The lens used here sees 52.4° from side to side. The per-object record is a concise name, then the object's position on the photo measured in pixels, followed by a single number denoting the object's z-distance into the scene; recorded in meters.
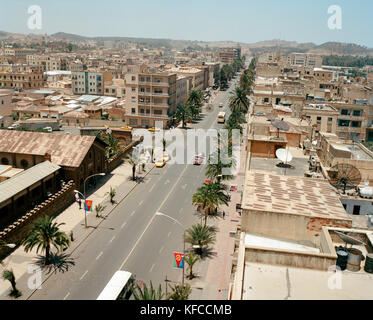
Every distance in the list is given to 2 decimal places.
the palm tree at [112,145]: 69.76
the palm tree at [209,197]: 45.75
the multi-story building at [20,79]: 148.25
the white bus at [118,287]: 31.10
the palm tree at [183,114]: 105.25
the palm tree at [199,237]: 40.16
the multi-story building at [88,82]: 150.12
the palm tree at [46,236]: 36.78
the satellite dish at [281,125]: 46.66
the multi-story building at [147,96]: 101.62
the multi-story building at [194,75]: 144.11
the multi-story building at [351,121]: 81.56
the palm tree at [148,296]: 26.33
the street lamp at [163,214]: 47.25
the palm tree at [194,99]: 119.08
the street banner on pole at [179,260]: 33.78
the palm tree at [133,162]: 62.28
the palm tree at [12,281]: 32.16
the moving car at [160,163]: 72.00
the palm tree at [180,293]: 29.91
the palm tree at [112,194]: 53.93
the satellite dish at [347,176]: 37.62
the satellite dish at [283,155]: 38.81
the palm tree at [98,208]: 49.15
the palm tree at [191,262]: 36.27
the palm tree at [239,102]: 109.19
